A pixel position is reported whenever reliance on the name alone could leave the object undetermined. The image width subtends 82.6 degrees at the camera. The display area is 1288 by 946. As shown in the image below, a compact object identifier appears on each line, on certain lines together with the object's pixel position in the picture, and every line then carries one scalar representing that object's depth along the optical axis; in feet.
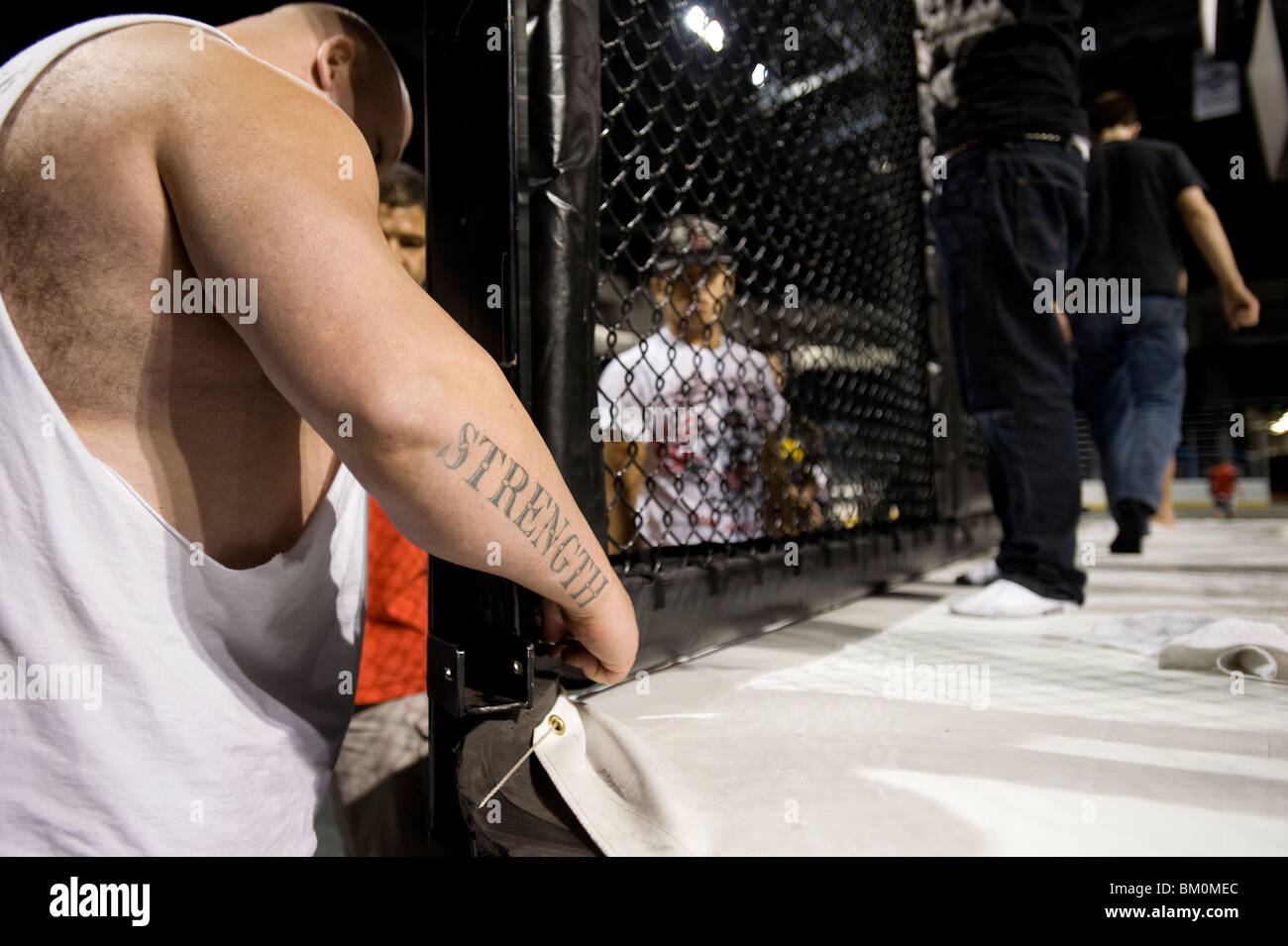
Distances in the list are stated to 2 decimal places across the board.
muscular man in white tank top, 1.82
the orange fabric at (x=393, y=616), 4.54
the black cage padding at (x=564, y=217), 2.85
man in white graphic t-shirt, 5.87
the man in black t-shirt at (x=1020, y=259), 5.19
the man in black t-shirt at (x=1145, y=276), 8.52
